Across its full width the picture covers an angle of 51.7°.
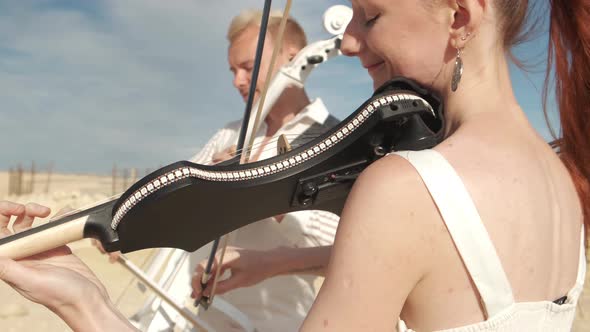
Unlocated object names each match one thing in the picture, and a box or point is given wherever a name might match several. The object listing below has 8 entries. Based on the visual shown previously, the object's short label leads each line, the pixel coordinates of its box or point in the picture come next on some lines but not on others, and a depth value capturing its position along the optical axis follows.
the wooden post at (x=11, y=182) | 13.52
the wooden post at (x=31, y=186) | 13.96
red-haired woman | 0.89
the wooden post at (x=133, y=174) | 15.34
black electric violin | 1.14
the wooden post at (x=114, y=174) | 15.55
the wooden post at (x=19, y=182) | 13.48
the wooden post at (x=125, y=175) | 16.00
